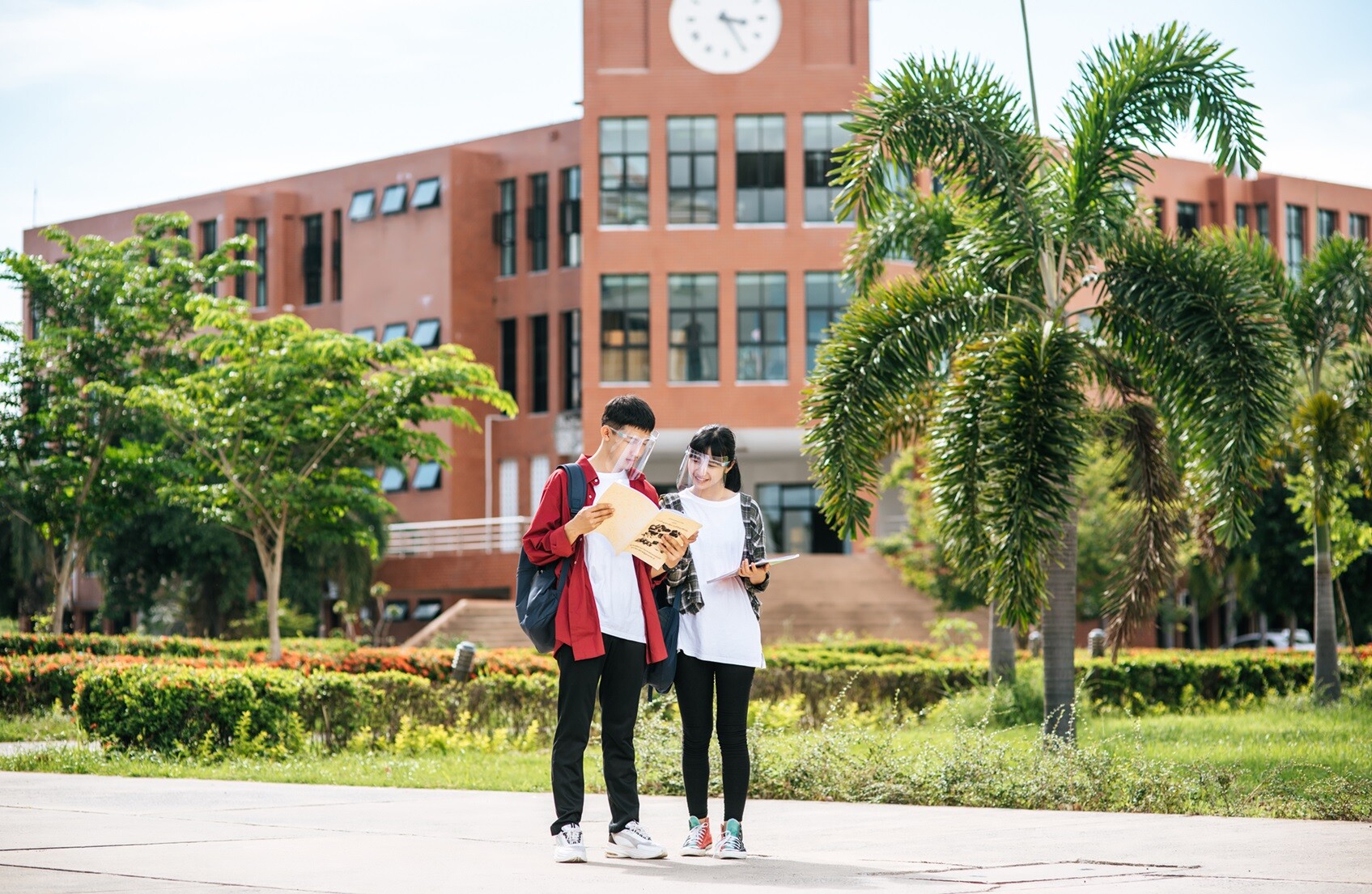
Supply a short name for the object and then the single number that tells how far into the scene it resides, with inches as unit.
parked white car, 1745.8
